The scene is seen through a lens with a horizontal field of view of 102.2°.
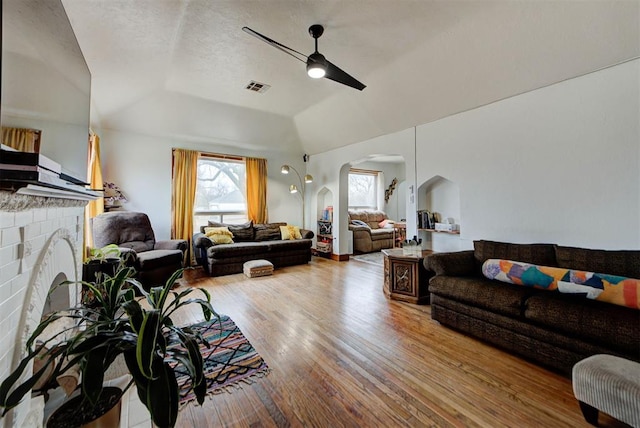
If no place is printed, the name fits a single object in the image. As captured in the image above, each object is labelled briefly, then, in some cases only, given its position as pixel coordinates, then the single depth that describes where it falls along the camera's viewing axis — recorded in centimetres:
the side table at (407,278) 333
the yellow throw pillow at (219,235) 508
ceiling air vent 400
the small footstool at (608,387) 131
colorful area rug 185
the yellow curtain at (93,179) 410
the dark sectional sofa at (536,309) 180
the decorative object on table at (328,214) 650
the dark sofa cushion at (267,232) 576
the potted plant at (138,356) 85
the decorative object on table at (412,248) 356
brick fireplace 96
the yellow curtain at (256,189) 623
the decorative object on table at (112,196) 465
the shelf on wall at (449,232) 396
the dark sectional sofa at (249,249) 473
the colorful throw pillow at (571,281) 194
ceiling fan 239
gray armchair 377
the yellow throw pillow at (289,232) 584
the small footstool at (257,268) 459
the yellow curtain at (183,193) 532
